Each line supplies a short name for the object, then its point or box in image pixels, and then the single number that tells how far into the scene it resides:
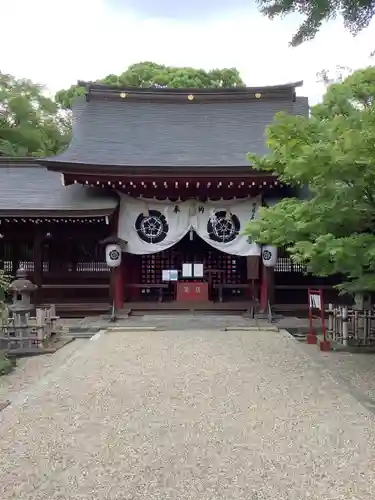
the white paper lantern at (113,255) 13.40
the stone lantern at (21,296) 9.82
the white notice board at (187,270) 14.23
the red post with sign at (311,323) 9.60
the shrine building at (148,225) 13.25
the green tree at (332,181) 5.95
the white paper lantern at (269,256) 13.44
